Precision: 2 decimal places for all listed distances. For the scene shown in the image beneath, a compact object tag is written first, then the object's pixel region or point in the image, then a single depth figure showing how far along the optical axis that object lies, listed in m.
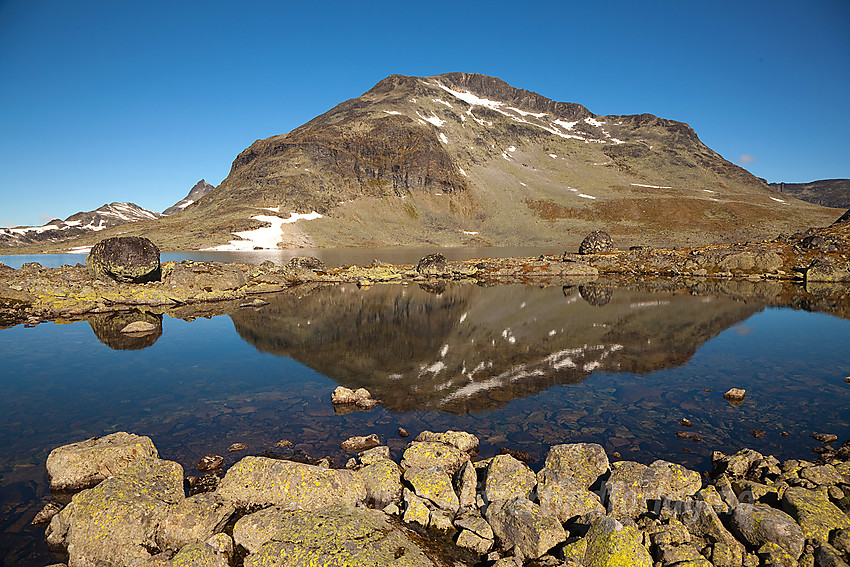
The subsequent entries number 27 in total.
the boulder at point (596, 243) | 113.12
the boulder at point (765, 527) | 8.23
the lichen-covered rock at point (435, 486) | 10.62
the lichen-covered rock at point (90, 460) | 12.00
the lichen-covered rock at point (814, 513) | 8.62
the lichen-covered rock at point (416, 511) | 10.11
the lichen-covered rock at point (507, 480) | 10.74
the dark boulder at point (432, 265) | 76.62
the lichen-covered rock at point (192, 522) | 9.12
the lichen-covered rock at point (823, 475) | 10.70
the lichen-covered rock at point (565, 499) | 9.73
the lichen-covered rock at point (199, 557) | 8.17
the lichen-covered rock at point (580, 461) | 11.87
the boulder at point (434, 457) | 12.68
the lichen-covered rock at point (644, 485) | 10.17
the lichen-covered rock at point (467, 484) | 10.77
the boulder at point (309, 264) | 78.38
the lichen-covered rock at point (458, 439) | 14.39
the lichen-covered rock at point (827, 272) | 63.49
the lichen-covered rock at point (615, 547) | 7.88
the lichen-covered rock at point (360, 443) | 14.88
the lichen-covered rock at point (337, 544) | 7.86
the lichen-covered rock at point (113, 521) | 8.82
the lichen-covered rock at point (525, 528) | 8.70
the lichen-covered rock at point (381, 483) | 11.13
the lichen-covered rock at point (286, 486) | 10.08
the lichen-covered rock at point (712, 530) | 8.24
